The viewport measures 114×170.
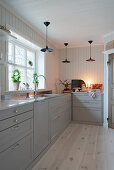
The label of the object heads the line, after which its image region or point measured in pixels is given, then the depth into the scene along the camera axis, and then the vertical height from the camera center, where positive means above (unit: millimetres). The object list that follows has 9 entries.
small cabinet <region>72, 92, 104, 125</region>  4125 -600
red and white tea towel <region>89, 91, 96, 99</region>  4133 -182
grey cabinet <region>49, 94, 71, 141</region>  2803 -591
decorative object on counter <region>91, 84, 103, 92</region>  4637 +20
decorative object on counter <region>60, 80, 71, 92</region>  5051 +125
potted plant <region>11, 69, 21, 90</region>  2908 +185
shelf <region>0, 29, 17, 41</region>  2070 +782
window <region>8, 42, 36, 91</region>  3025 +616
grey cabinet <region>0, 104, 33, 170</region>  1452 -565
